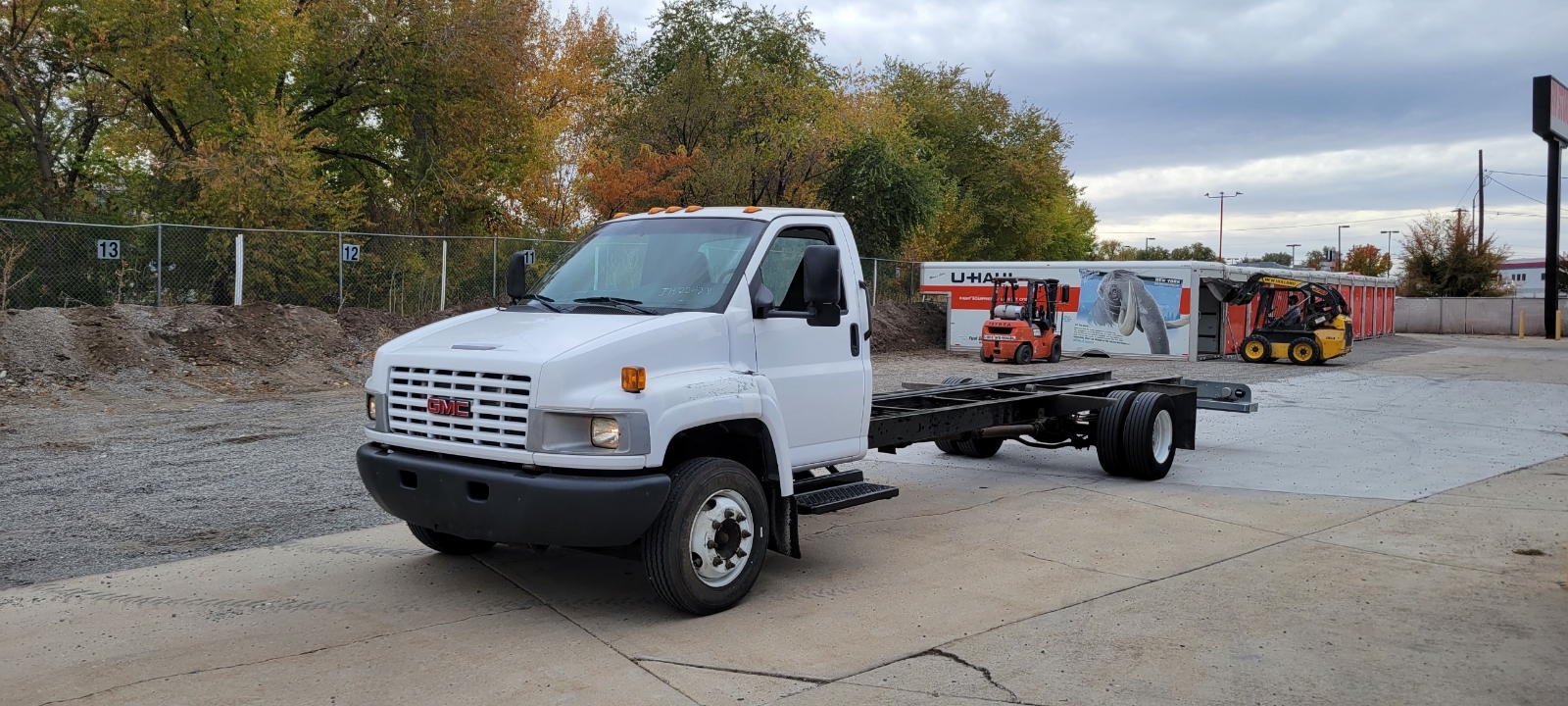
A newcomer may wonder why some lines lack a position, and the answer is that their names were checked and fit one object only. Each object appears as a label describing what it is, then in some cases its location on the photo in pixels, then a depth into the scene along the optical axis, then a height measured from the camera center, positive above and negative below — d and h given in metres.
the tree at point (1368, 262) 100.23 +6.99
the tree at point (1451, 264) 59.81 +4.06
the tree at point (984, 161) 56.94 +8.86
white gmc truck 5.36 -0.37
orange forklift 29.08 +0.22
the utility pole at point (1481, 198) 68.55 +8.87
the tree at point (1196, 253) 110.94 +8.69
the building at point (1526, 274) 108.62 +6.58
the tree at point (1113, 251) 112.75 +8.97
